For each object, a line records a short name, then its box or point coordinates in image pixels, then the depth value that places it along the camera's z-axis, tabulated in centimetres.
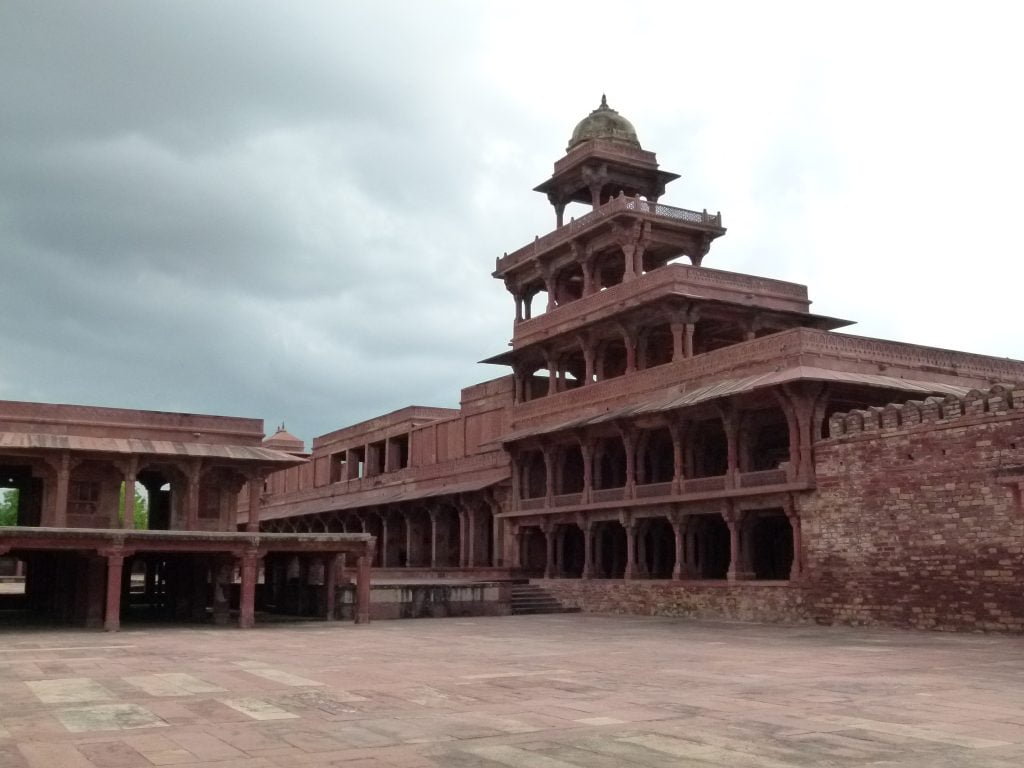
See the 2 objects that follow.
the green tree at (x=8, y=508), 10538
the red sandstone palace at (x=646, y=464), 2391
